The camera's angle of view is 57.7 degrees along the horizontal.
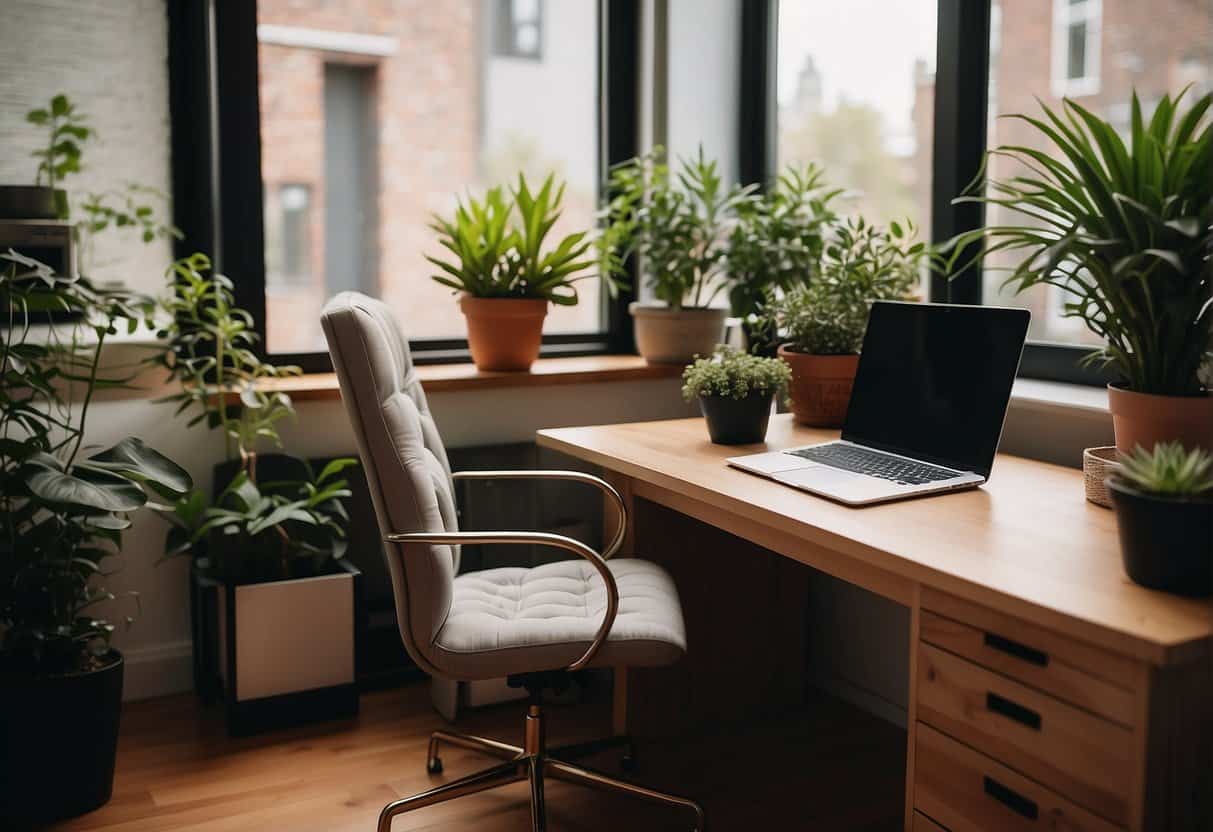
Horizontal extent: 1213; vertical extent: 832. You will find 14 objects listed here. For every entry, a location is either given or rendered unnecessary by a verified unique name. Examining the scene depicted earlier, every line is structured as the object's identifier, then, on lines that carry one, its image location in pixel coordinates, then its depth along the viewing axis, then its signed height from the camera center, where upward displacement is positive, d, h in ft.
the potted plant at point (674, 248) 9.76 +0.41
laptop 6.35 -0.71
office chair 6.06 -1.88
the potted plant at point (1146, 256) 5.44 +0.21
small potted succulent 4.35 -0.89
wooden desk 4.14 -1.41
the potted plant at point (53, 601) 6.81 -1.97
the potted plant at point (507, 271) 9.54 +0.20
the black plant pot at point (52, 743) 6.82 -2.83
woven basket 5.90 -0.93
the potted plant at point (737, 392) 7.50 -0.66
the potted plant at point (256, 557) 8.30 -2.07
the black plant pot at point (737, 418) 7.53 -0.84
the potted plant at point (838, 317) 8.07 -0.16
